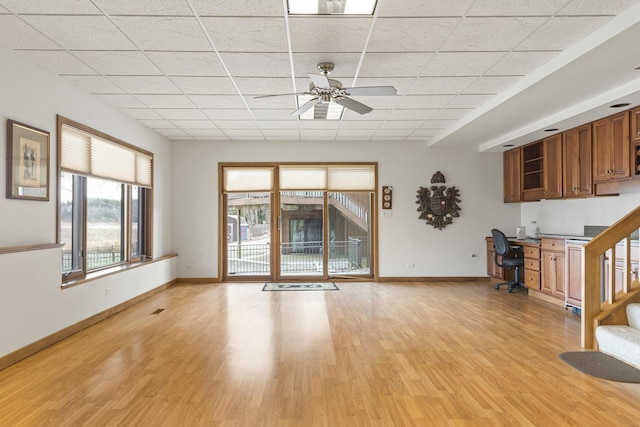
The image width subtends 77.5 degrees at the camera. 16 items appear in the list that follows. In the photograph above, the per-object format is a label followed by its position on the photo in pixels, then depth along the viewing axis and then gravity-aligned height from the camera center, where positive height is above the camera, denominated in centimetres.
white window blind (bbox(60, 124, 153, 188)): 444 +73
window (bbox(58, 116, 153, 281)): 451 +20
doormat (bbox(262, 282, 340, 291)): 689 -127
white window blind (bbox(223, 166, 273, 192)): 765 +69
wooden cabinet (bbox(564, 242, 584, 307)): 505 -77
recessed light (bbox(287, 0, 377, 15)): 278 +148
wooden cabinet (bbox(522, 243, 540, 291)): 604 -79
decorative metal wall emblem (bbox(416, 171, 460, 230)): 761 +21
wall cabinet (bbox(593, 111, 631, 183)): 468 +82
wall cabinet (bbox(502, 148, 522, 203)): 717 +73
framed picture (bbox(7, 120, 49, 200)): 350 +49
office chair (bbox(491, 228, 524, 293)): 641 -67
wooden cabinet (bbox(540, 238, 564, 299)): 549 -74
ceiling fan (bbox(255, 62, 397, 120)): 356 +117
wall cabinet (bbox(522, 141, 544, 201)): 676 +79
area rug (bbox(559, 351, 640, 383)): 304 -124
